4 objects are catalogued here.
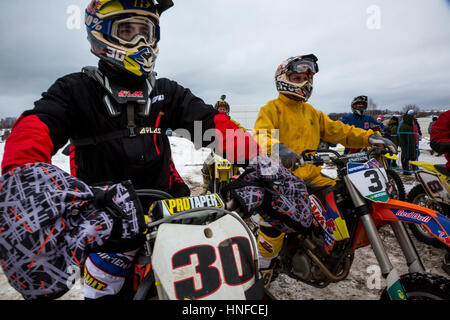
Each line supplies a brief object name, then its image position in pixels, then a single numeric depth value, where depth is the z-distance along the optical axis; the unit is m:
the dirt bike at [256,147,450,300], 1.76
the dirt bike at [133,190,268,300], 0.88
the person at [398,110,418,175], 9.33
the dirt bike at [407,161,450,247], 3.71
